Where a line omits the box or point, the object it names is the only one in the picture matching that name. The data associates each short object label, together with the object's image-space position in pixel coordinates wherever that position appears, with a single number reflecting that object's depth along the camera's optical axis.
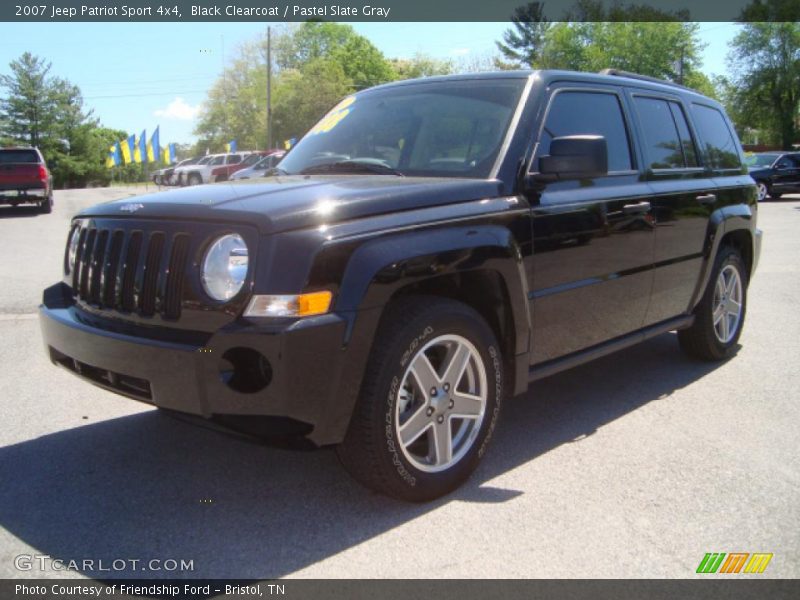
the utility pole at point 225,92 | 77.66
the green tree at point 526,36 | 74.50
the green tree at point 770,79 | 53.03
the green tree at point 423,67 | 82.99
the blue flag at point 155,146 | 47.72
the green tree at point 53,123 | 58.84
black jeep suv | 2.65
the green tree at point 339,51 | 83.25
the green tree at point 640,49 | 63.62
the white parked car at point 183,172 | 40.72
